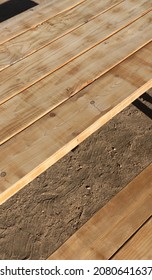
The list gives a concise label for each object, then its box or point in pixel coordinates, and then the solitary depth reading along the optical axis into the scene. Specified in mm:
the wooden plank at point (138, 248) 2021
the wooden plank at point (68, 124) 1876
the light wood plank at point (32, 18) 2691
